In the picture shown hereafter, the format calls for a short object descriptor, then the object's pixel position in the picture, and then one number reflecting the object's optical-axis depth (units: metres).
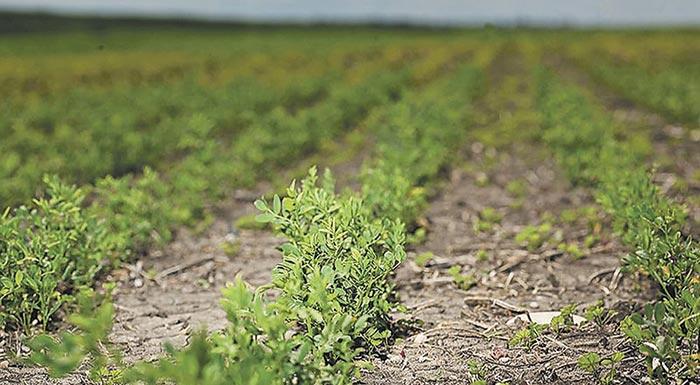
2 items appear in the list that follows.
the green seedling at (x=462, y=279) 4.90
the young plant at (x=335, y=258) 3.38
